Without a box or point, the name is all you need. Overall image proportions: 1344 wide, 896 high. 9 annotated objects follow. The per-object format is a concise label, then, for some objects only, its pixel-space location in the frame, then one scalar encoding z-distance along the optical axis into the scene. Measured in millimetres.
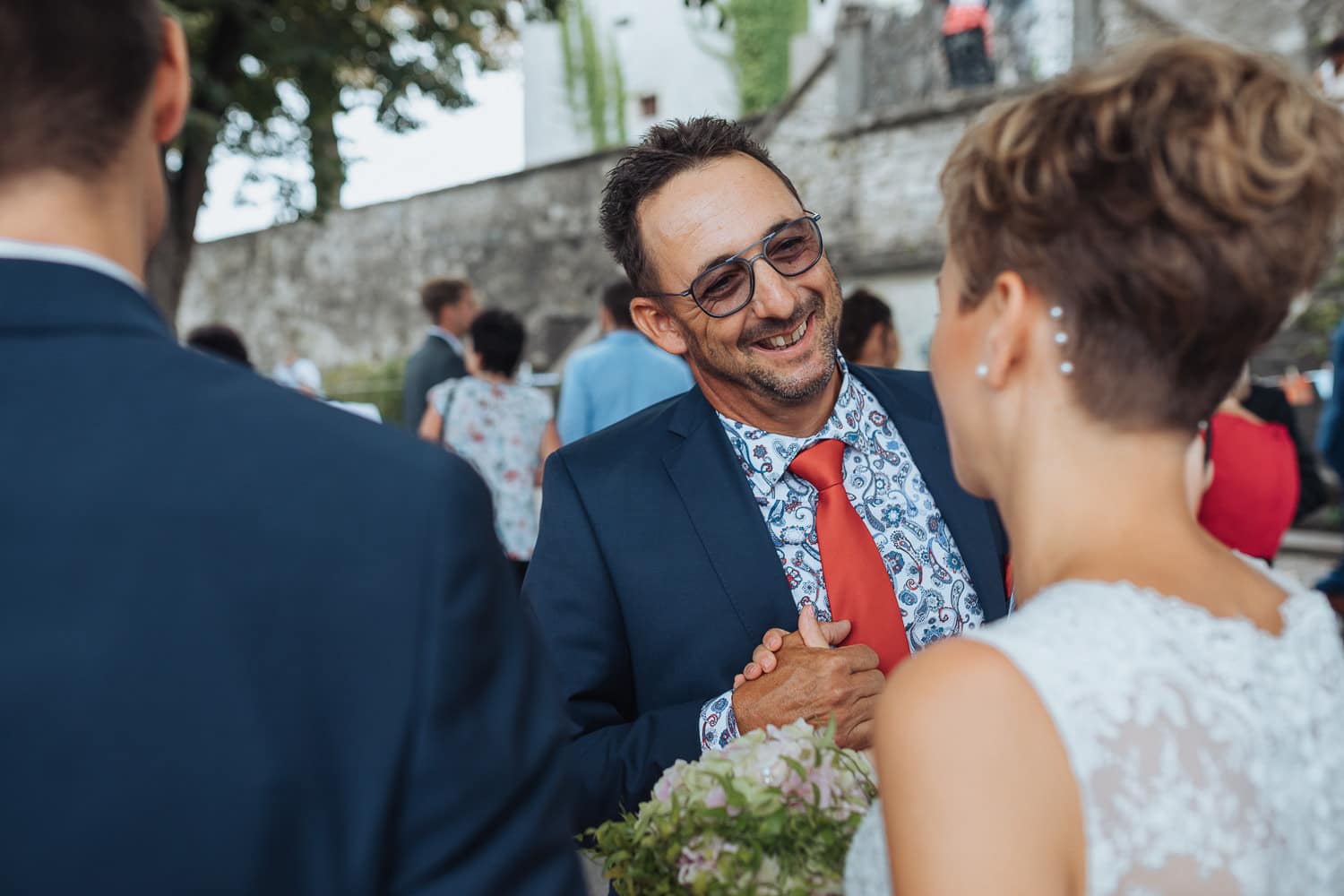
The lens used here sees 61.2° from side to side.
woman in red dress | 3549
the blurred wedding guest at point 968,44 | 12594
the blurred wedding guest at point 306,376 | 12934
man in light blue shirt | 5941
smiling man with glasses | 2291
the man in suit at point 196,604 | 913
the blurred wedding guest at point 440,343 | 7131
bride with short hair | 1148
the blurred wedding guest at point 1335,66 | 6684
